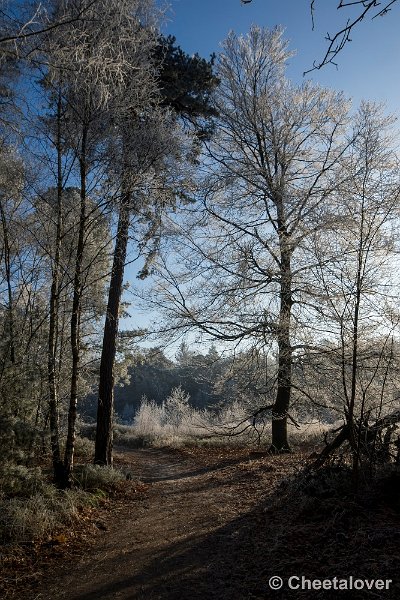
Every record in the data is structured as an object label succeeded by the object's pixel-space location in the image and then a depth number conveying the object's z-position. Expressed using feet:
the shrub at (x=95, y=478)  21.42
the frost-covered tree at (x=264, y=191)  29.76
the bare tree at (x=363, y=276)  17.85
